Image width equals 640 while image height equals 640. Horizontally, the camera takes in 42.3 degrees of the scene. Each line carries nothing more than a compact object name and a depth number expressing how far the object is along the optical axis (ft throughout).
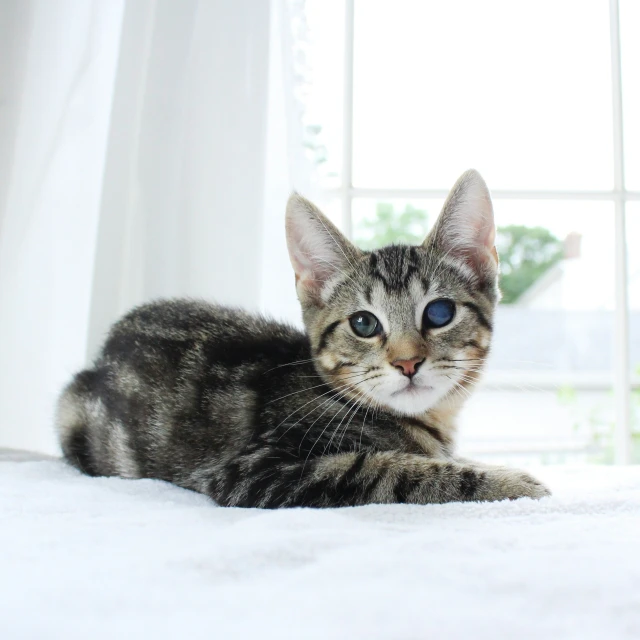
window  2.11
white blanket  0.64
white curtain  1.61
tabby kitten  1.08
